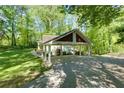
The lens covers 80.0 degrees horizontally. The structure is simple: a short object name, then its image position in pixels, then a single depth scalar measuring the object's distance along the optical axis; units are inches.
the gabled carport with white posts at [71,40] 195.7
